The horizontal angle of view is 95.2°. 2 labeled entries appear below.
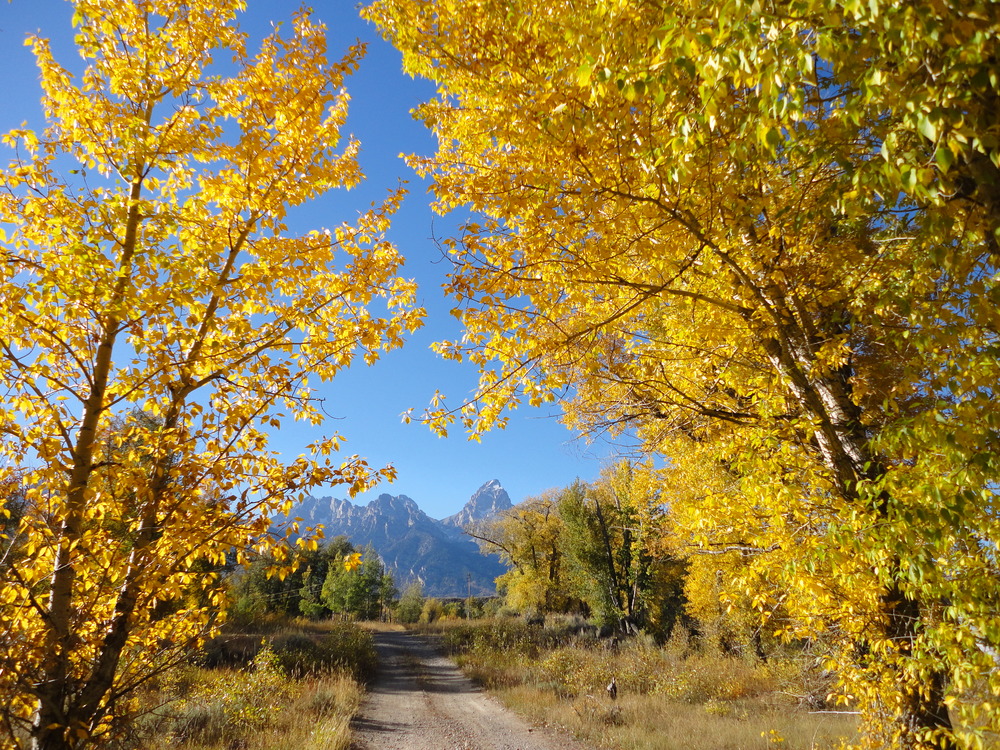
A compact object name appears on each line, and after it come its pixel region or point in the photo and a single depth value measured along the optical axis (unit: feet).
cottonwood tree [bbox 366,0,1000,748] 6.15
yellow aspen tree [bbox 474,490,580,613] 114.21
